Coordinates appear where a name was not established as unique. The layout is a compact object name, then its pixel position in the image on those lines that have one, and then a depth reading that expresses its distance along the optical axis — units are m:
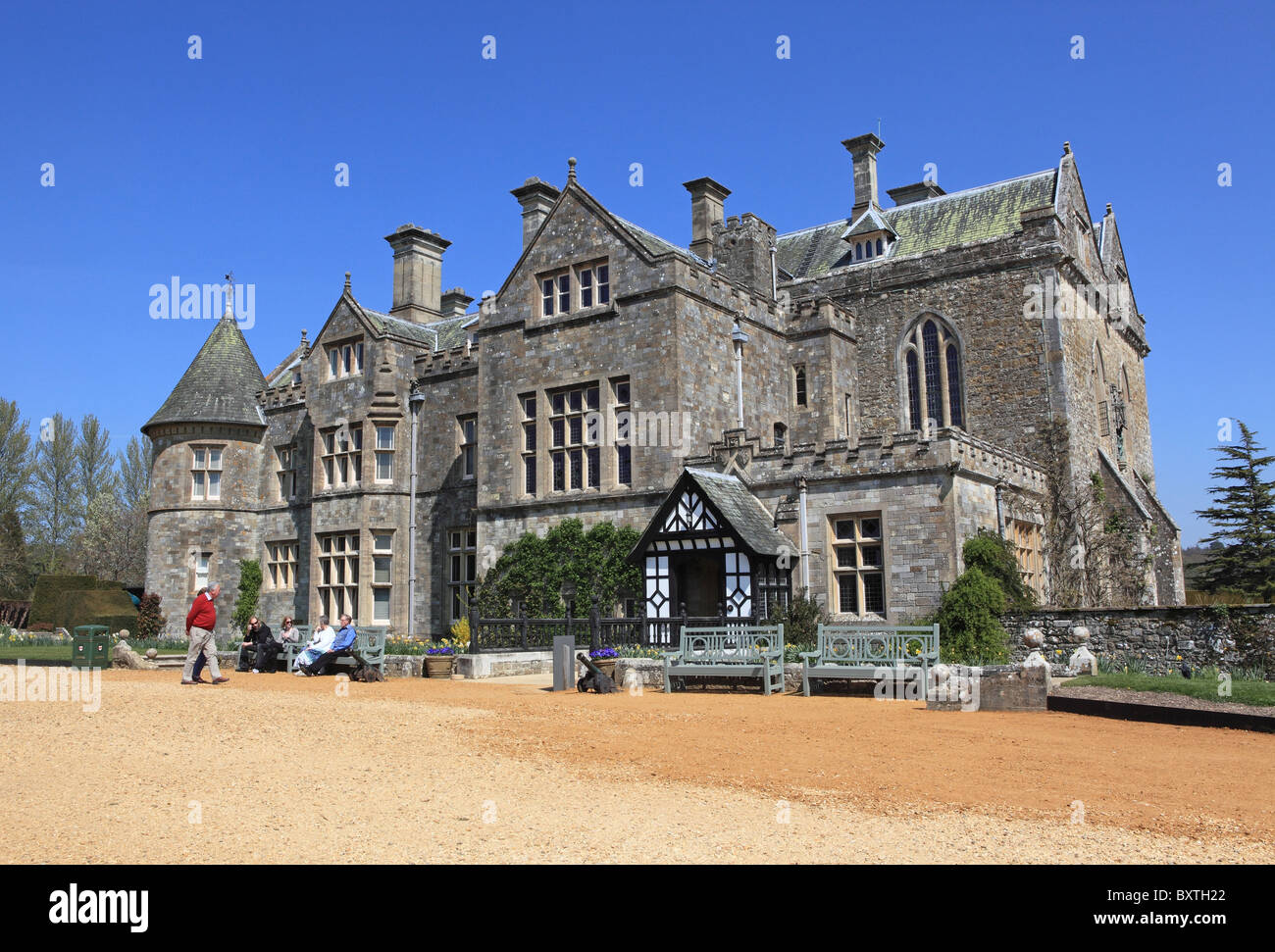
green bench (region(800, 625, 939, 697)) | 14.48
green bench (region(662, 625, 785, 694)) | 15.27
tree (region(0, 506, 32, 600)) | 47.94
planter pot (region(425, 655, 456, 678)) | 19.02
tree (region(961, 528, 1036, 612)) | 18.86
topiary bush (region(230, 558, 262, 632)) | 32.81
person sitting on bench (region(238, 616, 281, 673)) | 19.98
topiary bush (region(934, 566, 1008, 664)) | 17.53
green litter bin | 19.30
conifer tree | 35.25
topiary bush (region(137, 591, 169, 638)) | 31.84
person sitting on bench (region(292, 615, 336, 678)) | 19.09
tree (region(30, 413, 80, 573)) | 54.38
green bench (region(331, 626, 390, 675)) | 18.59
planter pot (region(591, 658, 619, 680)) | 16.11
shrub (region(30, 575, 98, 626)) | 36.34
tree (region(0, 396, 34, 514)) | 52.38
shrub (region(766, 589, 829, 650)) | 18.70
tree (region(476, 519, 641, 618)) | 23.17
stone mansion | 20.50
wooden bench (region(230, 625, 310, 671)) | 20.17
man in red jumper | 16.56
